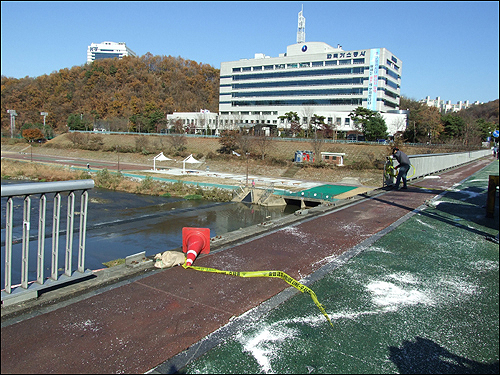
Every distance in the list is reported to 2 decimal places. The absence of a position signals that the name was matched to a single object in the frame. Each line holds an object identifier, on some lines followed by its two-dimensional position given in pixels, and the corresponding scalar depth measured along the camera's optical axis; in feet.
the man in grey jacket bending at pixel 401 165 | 52.54
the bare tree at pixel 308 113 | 227.44
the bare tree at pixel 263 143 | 161.27
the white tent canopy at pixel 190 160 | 140.94
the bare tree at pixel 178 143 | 189.97
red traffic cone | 22.81
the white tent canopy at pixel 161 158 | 149.43
